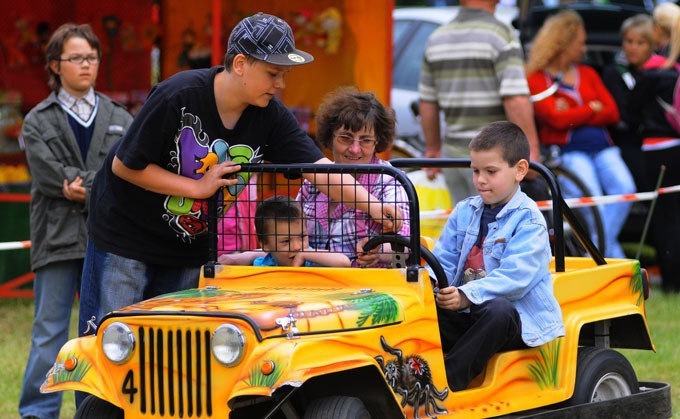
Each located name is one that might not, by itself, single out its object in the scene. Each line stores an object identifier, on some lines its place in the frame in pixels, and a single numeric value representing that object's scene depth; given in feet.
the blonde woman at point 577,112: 65.16
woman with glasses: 35.65
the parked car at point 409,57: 77.30
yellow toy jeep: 28.55
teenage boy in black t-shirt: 33.27
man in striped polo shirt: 55.26
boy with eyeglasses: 43.55
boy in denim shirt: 33.63
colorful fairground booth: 68.28
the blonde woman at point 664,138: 69.15
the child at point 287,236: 34.58
